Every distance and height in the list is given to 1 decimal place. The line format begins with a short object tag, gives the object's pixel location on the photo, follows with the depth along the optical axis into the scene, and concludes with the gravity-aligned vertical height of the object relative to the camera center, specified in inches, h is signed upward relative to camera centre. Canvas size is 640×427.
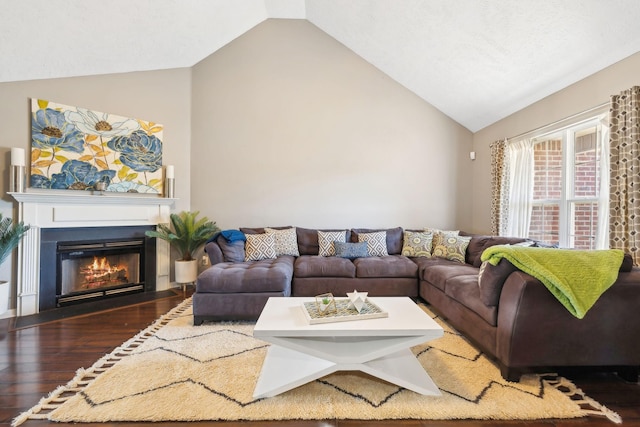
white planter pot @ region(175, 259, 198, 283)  146.3 -33.9
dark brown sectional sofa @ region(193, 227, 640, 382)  66.7 -27.5
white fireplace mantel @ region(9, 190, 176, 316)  111.2 -4.9
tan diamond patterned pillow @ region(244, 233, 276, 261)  136.9 -19.3
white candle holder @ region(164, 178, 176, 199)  148.5 +9.5
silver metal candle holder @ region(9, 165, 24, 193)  108.0 +9.3
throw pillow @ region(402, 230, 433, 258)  144.1 -17.5
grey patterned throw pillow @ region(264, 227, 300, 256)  145.9 -17.5
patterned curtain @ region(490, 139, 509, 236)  144.2 +11.9
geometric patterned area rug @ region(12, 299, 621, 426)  57.3 -41.5
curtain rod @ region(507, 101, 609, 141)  99.9 +37.4
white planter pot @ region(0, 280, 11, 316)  101.1 -33.4
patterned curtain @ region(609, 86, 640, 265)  84.4 +13.1
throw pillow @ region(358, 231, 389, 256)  145.6 -16.7
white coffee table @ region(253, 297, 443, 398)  61.1 -31.5
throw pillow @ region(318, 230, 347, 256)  146.2 -16.2
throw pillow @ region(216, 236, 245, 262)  131.9 -19.8
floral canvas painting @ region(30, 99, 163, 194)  116.0 +24.6
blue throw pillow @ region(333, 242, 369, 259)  140.6 -20.2
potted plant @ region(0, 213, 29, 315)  100.6 -13.8
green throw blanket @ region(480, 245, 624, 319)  63.9 -13.4
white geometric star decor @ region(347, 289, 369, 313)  71.0 -23.4
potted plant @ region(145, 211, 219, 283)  146.3 -16.2
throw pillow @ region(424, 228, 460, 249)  143.9 -12.1
